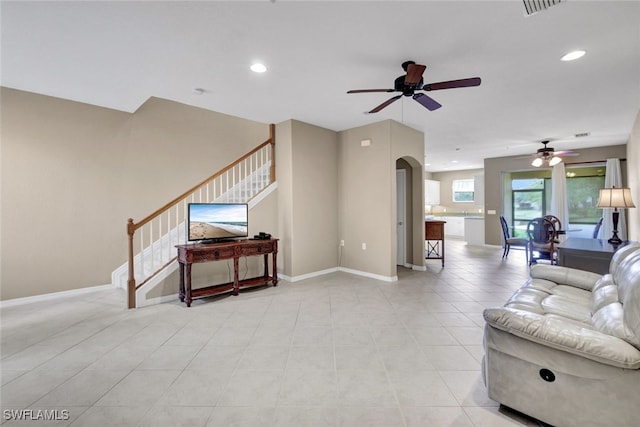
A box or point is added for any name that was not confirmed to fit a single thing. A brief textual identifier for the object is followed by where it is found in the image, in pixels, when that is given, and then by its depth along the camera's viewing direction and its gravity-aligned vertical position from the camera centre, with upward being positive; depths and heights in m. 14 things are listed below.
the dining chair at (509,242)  6.28 -0.73
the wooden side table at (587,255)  3.37 -0.58
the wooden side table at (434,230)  5.73 -0.39
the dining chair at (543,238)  5.50 -0.59
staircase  3.61 -0.11
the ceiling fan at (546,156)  6.30 +1.24
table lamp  3.78 +0.12
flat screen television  3.83 -0.11
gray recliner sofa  1.33 -0.81
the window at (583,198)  7.66 +0.33
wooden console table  3.57 -0.60
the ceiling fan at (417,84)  2.46 +1.23
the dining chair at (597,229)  6.17 -0.45
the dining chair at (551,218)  5.78 -0.18
